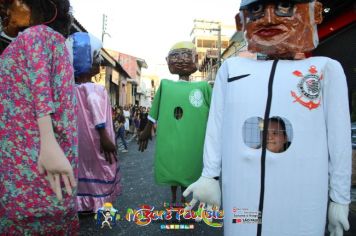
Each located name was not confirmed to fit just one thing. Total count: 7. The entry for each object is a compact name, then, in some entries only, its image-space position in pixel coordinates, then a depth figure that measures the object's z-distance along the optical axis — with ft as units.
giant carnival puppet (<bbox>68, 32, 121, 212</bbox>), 11.51
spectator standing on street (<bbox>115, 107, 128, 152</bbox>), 37.65
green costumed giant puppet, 11.35
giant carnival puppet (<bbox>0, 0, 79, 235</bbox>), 4.79
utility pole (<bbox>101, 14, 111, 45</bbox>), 76.56
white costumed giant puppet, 5.91
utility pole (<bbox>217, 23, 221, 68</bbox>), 79.46
